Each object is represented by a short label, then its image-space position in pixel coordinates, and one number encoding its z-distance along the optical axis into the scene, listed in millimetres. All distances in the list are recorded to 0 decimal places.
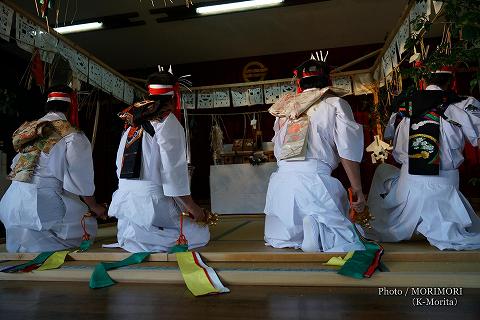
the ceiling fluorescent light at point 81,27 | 5609
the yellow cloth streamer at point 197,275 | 1765
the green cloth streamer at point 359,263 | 1732
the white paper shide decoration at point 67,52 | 3596
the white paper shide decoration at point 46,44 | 3309
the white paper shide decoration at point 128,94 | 5008
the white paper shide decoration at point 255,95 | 5734
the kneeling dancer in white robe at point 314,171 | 2154
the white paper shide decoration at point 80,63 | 3846
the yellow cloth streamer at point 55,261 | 2205
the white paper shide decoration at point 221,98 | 5902
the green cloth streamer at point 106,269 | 1946
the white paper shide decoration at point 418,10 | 2775
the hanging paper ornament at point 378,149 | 4316
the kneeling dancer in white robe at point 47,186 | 2576
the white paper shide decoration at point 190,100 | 5938
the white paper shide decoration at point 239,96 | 5836
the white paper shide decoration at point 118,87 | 4719
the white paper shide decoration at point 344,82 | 5238
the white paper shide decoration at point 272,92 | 5641
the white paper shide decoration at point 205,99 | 5926
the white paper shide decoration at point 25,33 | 3032
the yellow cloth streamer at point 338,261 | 1906
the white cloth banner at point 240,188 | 5227
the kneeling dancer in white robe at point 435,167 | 2213
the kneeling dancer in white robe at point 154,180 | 2330
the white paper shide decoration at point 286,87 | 5598
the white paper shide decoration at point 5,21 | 2809
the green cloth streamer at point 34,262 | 2194
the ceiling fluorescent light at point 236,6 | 5145
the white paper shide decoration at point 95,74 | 4166
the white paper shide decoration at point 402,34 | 3313
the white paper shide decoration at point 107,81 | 4477
